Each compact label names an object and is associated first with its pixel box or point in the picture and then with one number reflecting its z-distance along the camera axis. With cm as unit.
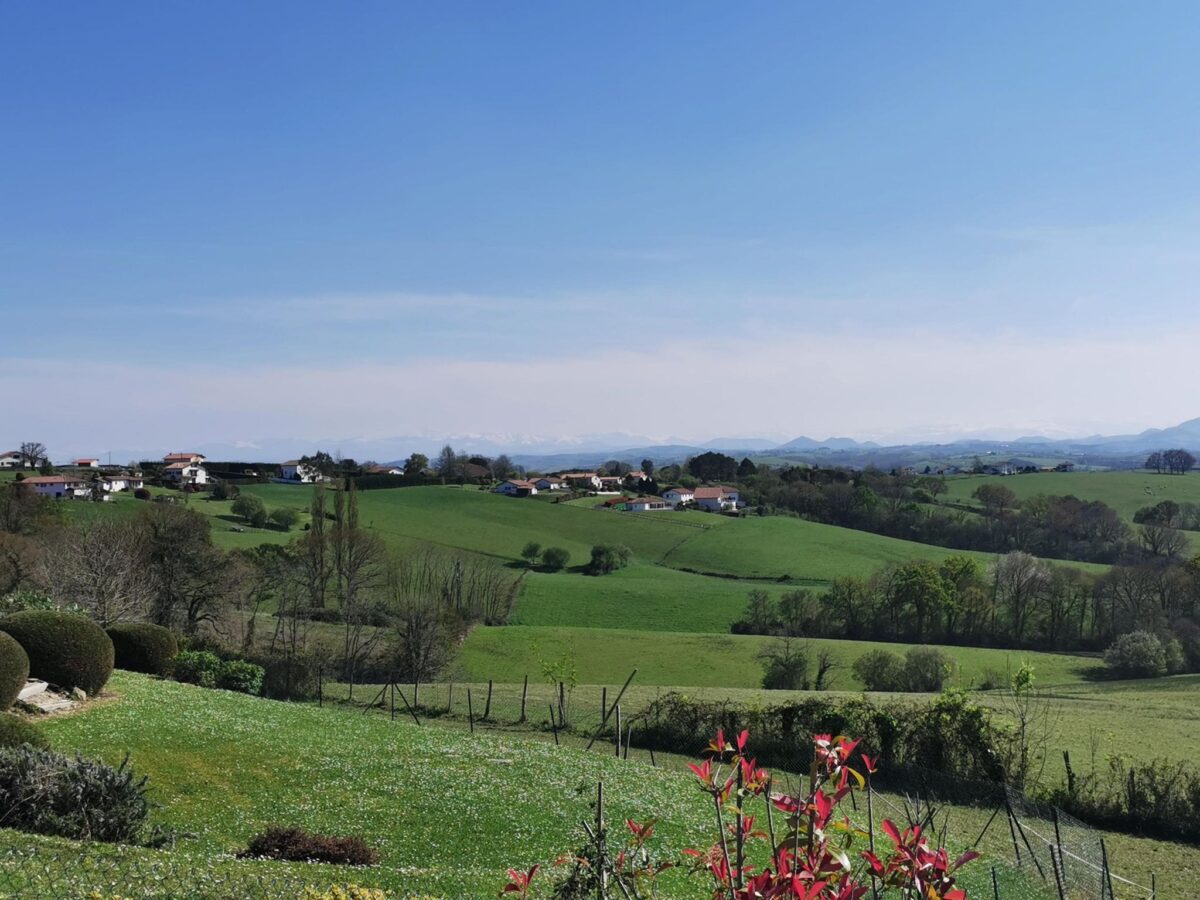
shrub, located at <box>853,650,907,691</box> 5953
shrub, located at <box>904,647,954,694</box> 5894
